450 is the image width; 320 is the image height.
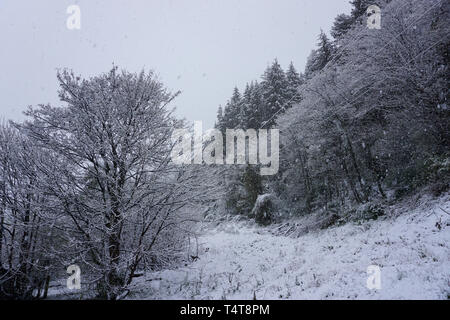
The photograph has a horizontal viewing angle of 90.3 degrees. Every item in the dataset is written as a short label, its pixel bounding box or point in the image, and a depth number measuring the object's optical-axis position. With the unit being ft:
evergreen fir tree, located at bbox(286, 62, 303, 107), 100.80
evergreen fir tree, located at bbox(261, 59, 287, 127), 100.58
